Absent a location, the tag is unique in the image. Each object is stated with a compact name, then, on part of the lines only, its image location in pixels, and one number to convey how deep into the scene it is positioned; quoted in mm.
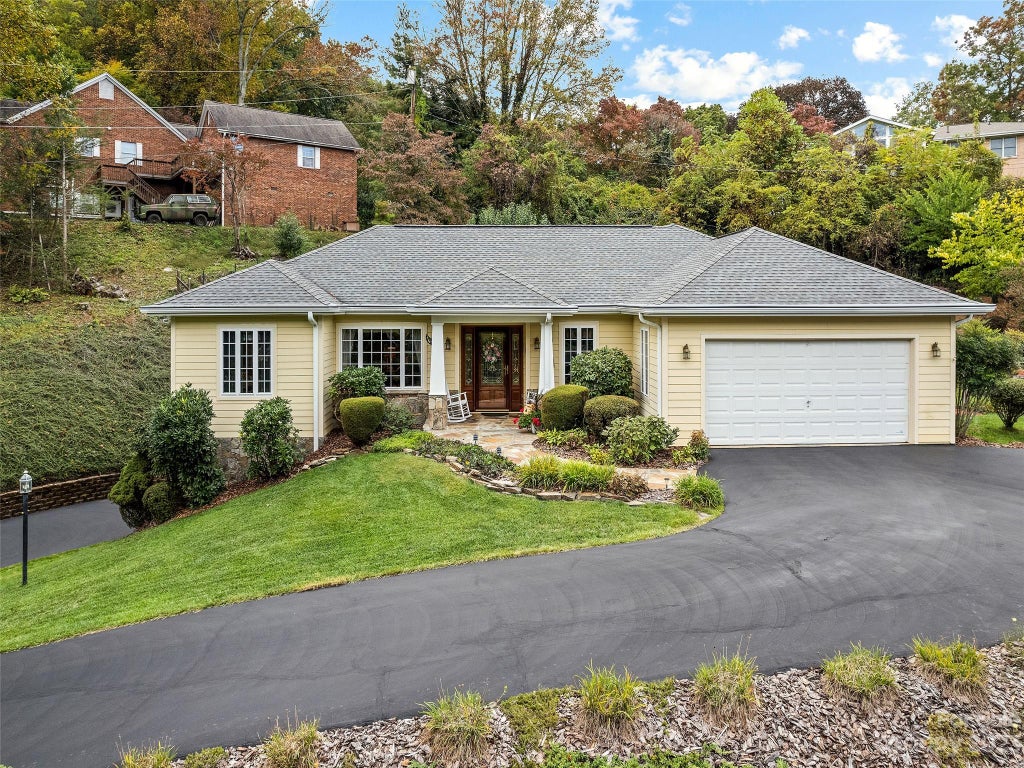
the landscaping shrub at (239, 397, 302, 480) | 11945
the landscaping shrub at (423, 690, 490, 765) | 3916
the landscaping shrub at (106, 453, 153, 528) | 11984
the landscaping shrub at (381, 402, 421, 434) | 13625
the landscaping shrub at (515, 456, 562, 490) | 9680
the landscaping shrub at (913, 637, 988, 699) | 4395
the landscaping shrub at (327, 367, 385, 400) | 13692
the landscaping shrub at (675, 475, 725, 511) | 8867
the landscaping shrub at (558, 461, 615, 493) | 9469
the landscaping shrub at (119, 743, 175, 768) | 3812
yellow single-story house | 12289
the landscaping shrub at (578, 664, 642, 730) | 4113
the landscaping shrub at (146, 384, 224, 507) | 11508
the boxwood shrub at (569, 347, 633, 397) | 13883
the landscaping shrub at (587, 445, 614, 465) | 10909
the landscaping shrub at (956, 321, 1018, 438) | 13148
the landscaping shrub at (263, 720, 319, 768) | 3836
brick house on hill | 28078
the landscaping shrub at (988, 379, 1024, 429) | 13250
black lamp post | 9219
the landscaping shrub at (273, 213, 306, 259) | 24516
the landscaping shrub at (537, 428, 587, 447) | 12258
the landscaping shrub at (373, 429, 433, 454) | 12070
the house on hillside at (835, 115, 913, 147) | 40000
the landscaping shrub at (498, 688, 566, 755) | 4035
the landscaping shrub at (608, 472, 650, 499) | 9320
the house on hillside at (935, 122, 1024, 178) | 34781
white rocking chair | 15031
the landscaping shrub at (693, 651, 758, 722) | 4189
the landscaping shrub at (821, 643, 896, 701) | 4309
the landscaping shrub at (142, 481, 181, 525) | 11797
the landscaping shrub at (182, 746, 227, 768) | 3867
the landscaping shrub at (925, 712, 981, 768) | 3952
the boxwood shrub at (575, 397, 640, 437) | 12375
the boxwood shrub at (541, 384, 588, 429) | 13039
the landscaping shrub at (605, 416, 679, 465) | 11203
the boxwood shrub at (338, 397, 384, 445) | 12766
